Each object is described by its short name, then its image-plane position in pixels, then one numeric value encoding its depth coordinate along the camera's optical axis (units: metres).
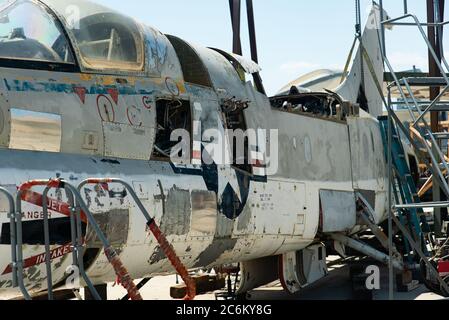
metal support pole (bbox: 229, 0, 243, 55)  19.16
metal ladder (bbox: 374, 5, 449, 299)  7.06
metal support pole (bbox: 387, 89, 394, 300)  6.91
